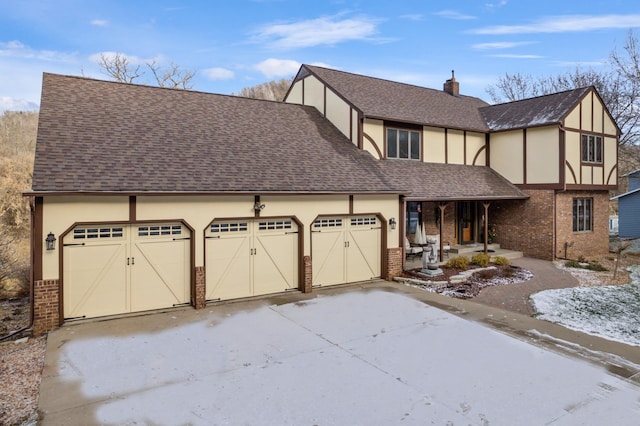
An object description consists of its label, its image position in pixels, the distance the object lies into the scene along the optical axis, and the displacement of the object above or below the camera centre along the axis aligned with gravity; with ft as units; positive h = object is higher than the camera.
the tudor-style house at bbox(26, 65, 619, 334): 28.43 +2.70
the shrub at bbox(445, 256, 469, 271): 45.68 -5.92
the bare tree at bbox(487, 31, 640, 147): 82.17 +31.67
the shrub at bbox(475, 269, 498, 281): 42.37 -6.73
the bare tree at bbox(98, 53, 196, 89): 85.20 +31.87
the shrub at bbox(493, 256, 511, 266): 48.75 -6.04
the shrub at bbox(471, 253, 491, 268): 47.62 -5.77
